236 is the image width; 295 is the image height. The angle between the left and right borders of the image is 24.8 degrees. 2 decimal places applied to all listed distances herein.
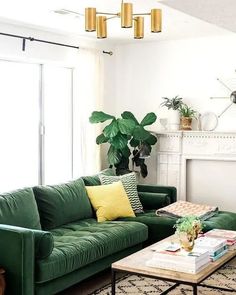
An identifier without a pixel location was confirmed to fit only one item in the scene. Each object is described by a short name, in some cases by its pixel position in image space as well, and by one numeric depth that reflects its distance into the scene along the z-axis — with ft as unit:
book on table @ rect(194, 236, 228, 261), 13.29
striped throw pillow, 19.29
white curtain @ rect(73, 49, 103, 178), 22.21
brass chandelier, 12.80
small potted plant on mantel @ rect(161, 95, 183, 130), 22.61
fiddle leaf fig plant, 21.53
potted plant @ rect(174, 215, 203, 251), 12.98
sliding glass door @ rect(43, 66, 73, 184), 21.89
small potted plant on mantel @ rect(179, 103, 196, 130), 22.61
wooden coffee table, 11.94
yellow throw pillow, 17.99
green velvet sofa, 12.80
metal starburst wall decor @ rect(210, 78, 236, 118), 21.61
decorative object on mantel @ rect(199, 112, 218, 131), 22.35
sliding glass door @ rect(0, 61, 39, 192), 20.15
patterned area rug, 14.58
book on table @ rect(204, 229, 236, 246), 14.70
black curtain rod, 18.82
